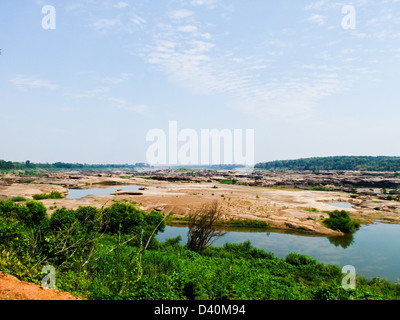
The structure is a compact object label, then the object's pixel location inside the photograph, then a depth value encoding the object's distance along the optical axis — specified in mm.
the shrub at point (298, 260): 21125
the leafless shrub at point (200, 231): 22547
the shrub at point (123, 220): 27234
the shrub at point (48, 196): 46562
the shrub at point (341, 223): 33094
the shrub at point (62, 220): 17594
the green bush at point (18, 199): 39544
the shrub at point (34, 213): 25188
